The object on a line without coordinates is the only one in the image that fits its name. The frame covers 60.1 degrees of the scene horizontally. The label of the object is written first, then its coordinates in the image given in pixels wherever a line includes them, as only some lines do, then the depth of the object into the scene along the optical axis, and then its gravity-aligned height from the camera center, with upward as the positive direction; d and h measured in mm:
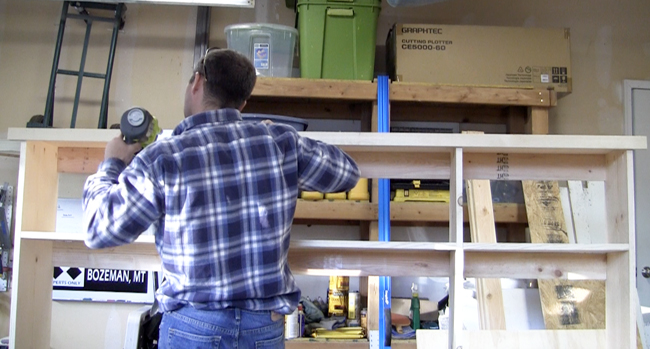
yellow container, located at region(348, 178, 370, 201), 2816 +191
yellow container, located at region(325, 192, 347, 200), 2834 +174
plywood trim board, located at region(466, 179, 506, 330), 2656 -18
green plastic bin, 2814 +968
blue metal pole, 2656 +68
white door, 3248 +365
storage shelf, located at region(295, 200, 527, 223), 2760 +105
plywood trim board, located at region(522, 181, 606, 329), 2701 -256
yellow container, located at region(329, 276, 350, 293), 3033 -286
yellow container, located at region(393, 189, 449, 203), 2844 +190
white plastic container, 2805 +927
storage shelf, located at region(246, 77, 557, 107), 2748 +691
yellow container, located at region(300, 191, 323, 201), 2797 +171
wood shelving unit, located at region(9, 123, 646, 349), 1699 -31
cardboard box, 2900 +911
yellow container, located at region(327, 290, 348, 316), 3006 -388
